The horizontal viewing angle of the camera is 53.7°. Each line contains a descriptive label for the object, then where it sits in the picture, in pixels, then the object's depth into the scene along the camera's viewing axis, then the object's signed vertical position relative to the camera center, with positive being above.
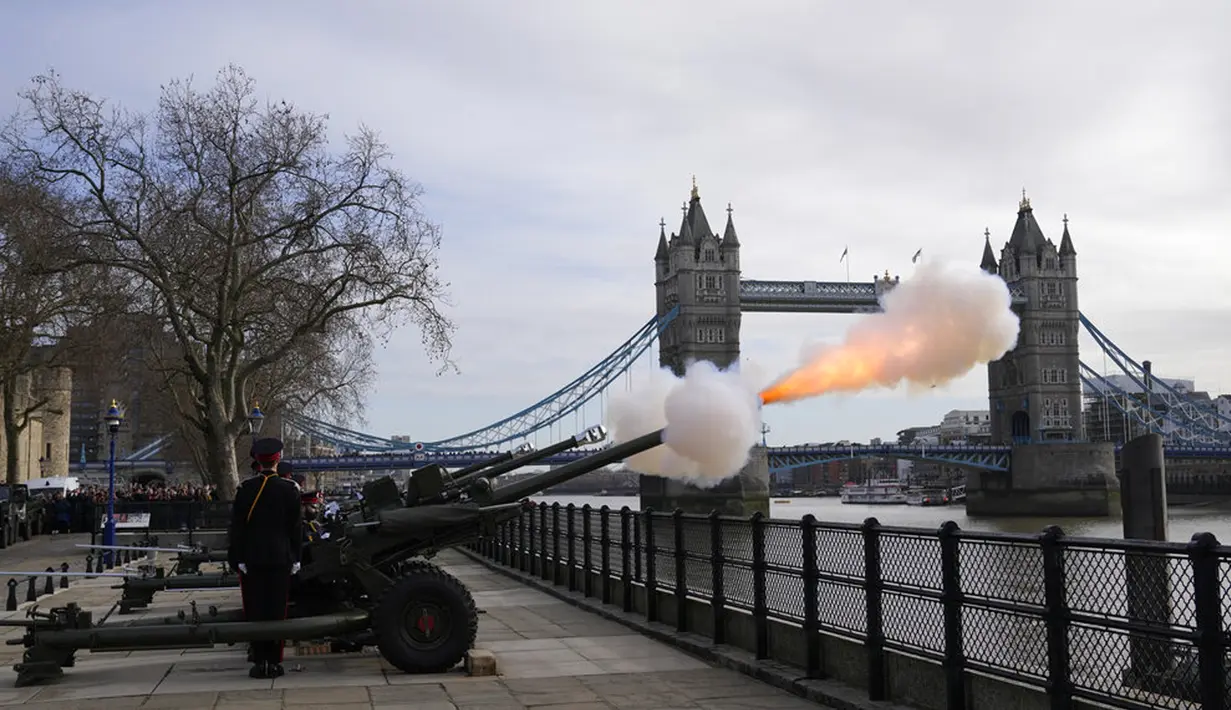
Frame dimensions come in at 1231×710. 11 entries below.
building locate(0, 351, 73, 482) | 57.31 +3.32
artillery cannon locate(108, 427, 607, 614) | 11.44 -0.15
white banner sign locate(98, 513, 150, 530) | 33.50 -1.07
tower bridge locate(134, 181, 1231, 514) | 94.25 +8.00
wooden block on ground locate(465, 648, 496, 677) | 10.53 -1.63
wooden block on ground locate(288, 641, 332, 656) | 12.12 -1.69
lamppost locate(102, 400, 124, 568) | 26.83 +0.33
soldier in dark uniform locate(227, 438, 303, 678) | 10.23 -0.52
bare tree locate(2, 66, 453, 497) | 33.41 +6.75
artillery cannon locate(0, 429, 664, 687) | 10.12 -1.09
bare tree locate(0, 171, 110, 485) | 33.38 +5.99
